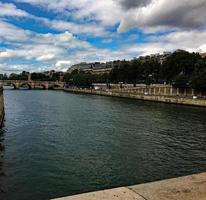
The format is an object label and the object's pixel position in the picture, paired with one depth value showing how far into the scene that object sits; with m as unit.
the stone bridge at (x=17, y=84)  129.09
